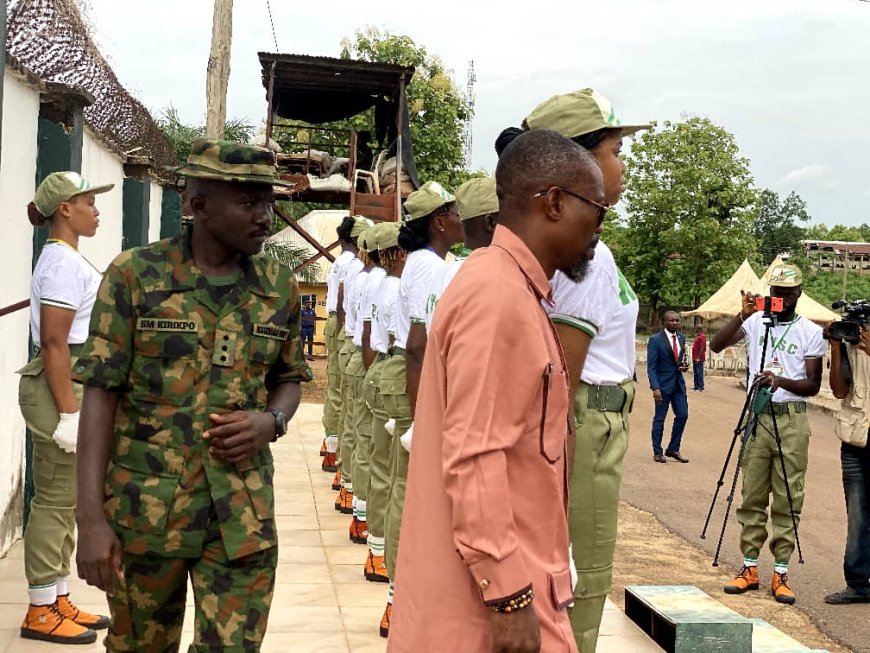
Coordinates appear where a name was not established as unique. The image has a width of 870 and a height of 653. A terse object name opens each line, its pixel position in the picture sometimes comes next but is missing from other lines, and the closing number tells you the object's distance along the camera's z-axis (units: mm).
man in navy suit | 14070
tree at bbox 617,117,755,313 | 44281
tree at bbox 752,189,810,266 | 71562
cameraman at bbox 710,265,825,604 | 7188
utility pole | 13469
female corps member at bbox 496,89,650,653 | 3268
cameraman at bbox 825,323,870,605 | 7305
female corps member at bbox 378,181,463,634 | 5355
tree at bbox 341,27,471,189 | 34500
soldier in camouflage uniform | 3109
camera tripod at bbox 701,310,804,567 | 7195
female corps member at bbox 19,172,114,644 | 4730
